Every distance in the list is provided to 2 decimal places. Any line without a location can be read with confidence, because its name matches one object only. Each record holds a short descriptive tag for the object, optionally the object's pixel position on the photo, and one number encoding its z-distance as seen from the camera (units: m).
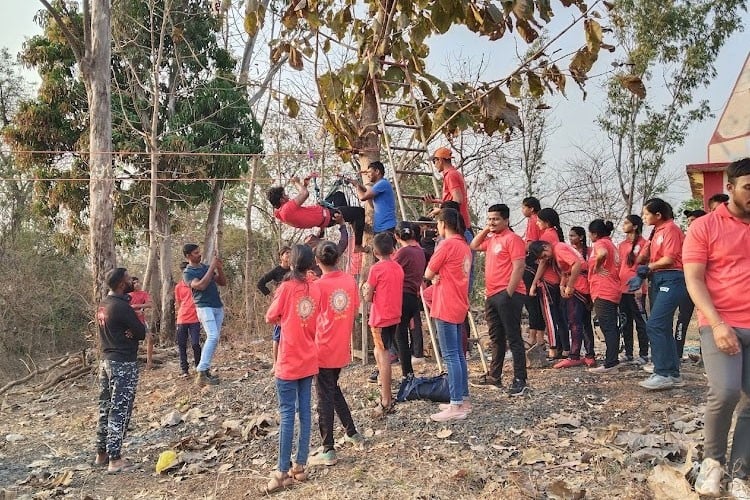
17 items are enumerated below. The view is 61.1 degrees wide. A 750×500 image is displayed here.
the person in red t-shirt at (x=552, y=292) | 7.27
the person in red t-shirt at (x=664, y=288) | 5.69
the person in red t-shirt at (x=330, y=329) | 4.85
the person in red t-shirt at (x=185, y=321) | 8.64
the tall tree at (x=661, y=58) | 17.62
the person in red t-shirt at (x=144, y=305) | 8.88
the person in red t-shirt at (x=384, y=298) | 5.64
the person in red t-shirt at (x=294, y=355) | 4.57
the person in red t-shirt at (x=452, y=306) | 5.36
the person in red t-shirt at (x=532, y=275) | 7.36
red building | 11.73
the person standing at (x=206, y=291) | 8.16
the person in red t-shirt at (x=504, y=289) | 5.94
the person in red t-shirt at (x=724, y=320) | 3.49
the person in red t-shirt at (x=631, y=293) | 7.01
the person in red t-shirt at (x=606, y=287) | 6.68
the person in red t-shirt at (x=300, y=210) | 6.57
